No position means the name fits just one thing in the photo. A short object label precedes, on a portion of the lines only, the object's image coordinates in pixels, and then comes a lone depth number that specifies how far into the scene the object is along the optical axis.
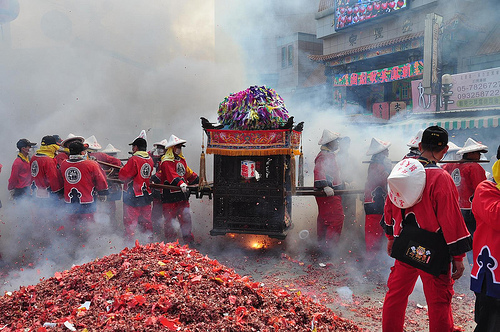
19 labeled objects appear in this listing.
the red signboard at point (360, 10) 18.97
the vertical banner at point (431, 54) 12.41
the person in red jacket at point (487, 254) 2.49
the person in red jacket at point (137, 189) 6.72
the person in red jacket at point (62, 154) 7.64
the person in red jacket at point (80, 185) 6.13
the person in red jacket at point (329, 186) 6.30
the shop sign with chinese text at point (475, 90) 10.16
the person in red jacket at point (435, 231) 2.79
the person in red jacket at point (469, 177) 5.14
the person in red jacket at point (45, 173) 6.82
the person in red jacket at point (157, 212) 7.63
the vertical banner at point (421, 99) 12.91
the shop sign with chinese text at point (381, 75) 18.00
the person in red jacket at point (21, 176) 7.59
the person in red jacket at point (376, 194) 5.79
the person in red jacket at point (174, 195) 6.80
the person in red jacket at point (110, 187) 7.93
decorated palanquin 5.81
